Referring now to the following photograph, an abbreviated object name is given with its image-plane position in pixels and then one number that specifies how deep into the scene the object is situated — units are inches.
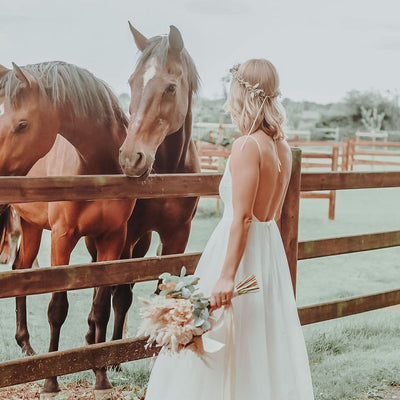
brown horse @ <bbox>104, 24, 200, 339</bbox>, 123.6
